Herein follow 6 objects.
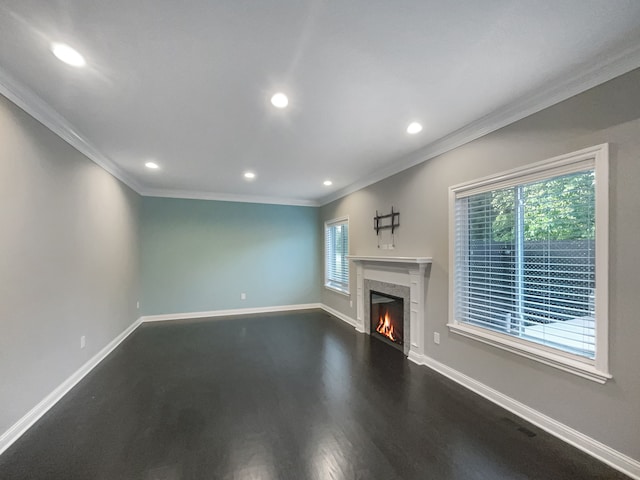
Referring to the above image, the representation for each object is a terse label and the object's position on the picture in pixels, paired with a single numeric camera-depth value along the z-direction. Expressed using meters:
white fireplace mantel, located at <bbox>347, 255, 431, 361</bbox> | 3.26
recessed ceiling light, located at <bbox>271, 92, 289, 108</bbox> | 2.08
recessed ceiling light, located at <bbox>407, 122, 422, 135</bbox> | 2.58
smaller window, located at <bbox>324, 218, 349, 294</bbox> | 5.37
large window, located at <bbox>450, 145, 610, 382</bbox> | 1.81
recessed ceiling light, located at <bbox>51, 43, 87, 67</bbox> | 1.58
